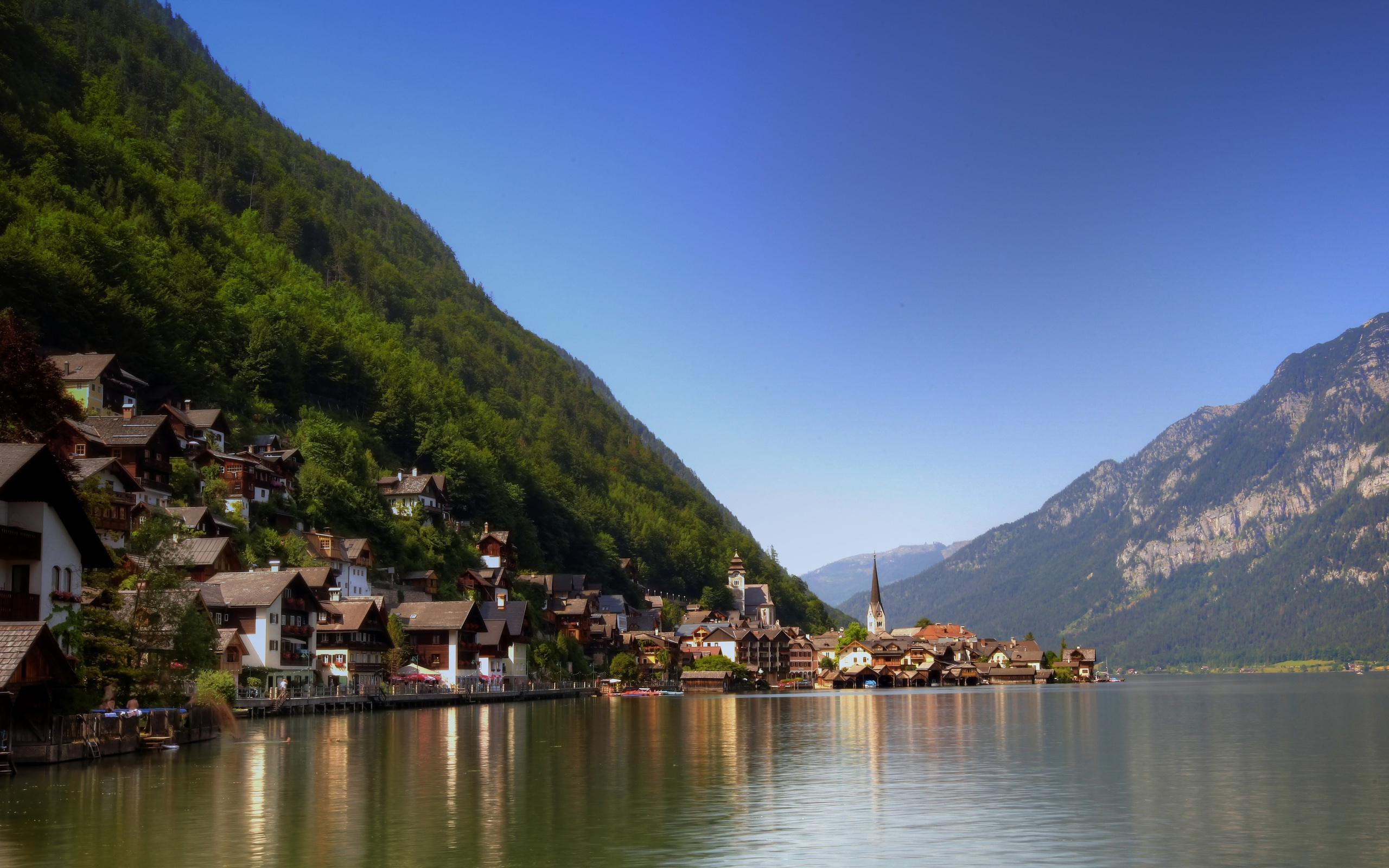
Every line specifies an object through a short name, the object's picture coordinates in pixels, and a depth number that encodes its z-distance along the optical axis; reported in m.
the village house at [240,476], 99.31
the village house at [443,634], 104.38
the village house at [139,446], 84.19
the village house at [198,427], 102.25
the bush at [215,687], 59.50
